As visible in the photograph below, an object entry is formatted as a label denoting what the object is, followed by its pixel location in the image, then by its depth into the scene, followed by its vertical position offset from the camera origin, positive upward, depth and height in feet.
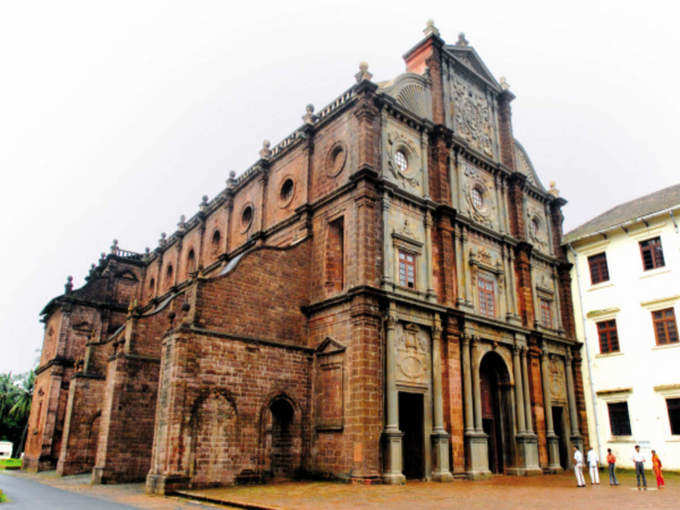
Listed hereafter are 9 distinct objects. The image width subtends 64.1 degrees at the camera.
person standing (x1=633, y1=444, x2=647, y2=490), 52.24 -3.54
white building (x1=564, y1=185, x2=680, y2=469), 80.23 +15.21
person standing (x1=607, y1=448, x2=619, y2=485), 56.65 -4.38
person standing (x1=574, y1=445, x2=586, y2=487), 54.95 -4.36
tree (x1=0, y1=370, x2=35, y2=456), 181.88 +1.77
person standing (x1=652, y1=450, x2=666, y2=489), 53.49 -4.08
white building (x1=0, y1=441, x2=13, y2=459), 174.40 -9.20
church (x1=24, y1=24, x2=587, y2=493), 58.95 +12.03
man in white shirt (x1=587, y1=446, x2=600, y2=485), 57.82 -4.49
